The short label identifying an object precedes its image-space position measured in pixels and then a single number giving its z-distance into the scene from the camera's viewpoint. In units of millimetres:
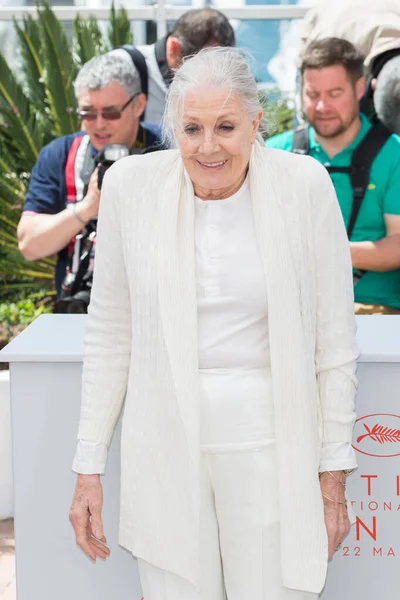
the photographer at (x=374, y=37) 4715
